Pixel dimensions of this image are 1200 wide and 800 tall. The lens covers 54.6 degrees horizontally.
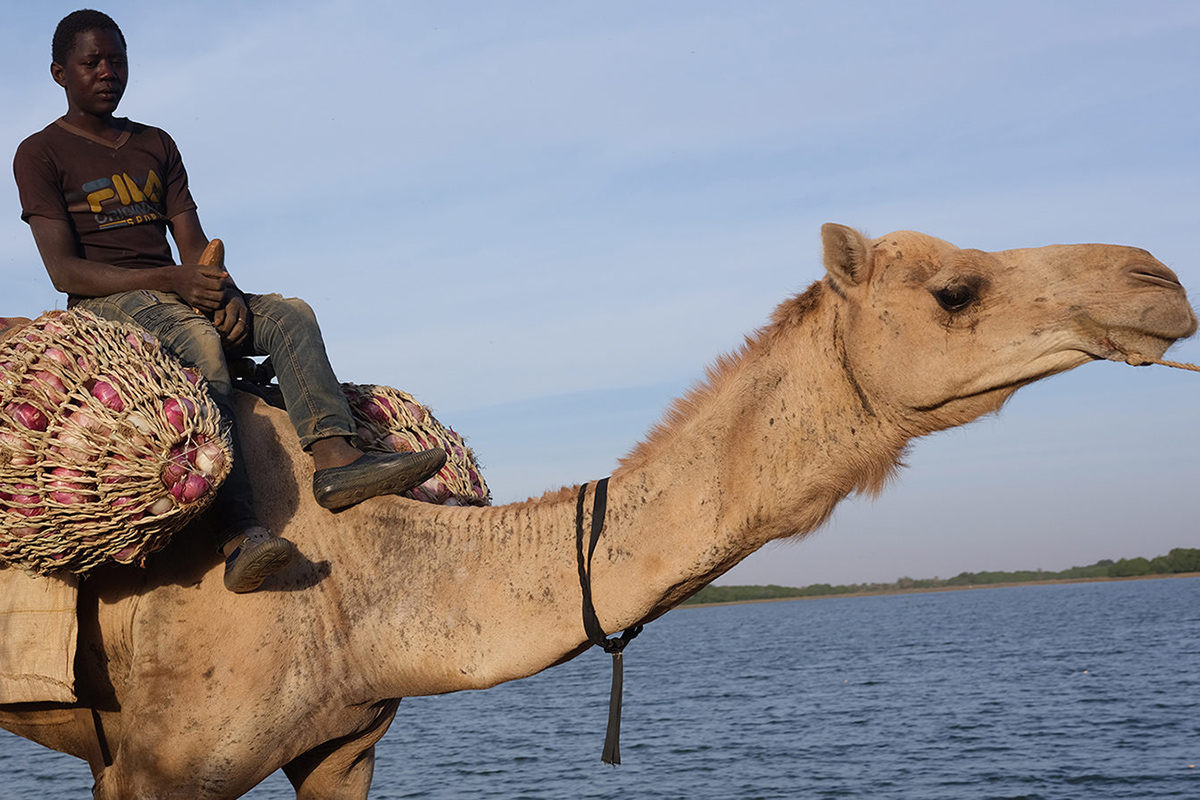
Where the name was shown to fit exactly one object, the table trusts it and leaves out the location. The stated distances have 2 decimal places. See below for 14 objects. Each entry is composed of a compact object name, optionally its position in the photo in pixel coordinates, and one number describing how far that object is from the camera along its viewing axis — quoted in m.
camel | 3.84
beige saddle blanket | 4.46
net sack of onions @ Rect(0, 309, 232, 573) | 3.90
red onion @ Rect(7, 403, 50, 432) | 3.95
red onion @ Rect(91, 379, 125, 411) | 3.96
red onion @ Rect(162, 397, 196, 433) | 4.00
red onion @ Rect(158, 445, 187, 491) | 3.93
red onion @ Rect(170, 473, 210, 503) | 3.96
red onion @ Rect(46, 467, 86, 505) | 3.89
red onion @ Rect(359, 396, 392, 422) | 5.37
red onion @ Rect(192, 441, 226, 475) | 4.01
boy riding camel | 4.49
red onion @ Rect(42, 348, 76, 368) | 4.04
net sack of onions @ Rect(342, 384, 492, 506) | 5.22
